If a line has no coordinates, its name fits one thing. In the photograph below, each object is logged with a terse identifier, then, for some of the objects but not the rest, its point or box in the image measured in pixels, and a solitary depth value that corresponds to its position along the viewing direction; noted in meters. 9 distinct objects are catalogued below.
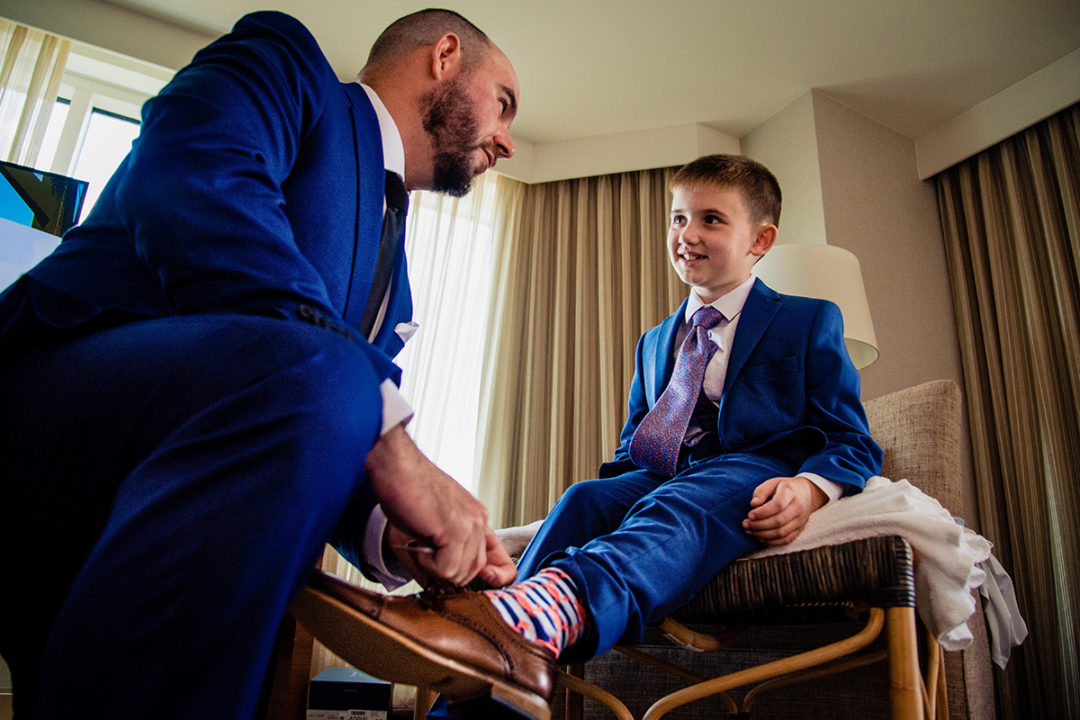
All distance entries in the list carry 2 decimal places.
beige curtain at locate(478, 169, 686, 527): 2.98
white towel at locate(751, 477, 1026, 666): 0.94
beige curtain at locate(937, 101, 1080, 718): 2.40
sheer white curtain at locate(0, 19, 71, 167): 2.47
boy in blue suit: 0.84
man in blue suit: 0.42
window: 2.73
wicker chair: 0.91
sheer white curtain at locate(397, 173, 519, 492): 2.92
